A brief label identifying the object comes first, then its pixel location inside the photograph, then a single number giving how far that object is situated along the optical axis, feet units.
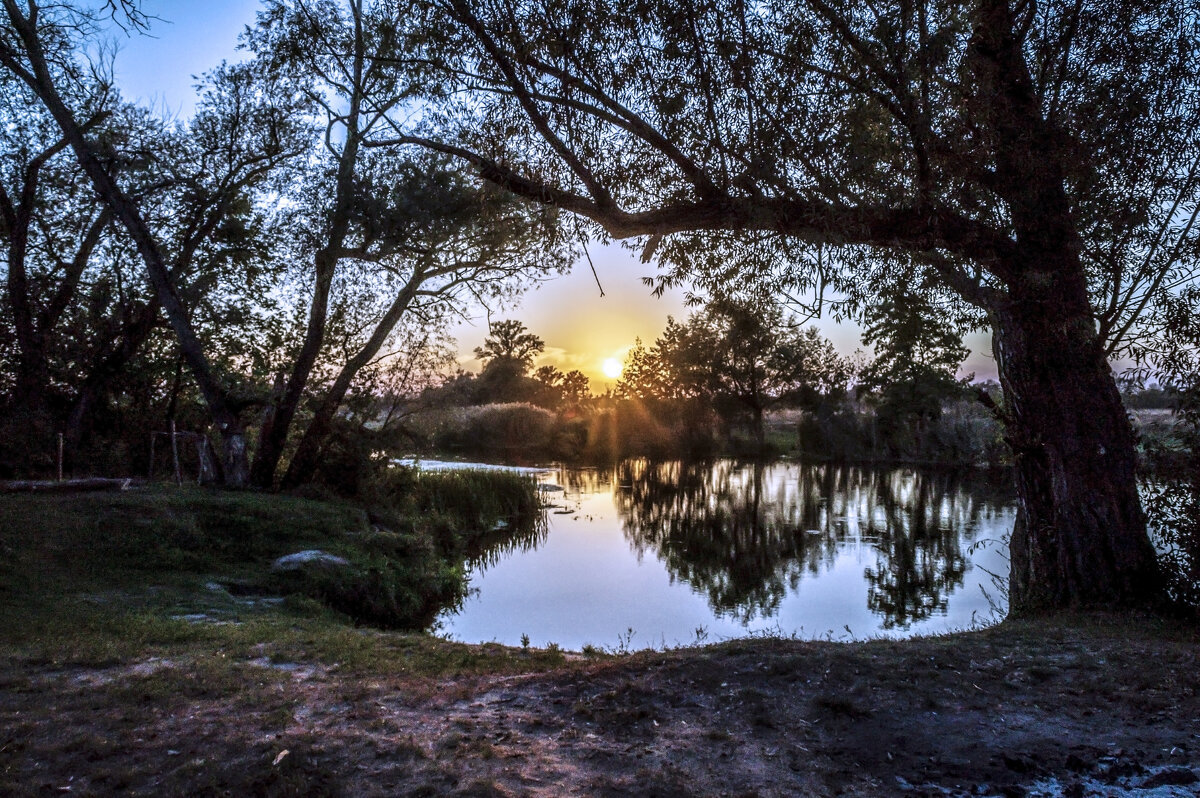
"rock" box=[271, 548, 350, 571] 30.78
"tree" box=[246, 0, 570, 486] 45.03
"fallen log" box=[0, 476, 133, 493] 34.27
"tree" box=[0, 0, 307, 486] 41.91
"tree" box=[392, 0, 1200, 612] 21.53
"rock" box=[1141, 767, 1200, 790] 10.74
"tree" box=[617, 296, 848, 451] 143.13
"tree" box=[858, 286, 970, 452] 124.06
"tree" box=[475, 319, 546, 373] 236.63
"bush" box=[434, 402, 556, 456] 134.62
